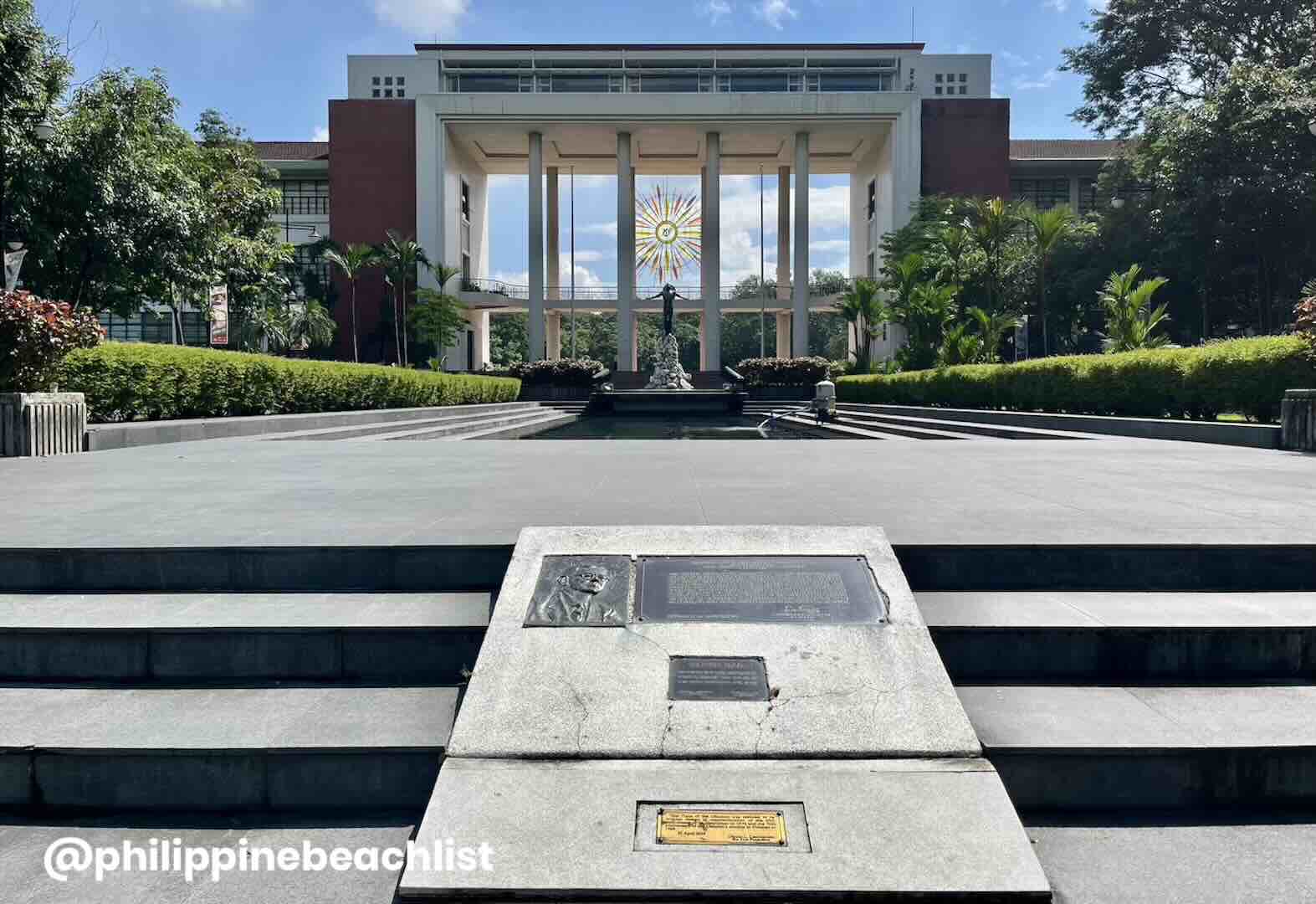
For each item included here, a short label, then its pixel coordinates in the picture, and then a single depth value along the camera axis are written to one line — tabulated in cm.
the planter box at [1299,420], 963
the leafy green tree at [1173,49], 3206
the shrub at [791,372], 4303
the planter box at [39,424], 899
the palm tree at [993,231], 2903
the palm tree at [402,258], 4359
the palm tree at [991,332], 2535
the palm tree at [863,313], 4069
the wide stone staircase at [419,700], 259
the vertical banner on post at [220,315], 2186
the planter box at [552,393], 4194
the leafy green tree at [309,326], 4153
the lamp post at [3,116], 1705
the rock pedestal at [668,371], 3709
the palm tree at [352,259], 4312
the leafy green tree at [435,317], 4353
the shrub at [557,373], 4272
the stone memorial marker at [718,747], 221
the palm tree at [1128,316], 1834
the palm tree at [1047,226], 2503
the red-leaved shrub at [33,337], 883
